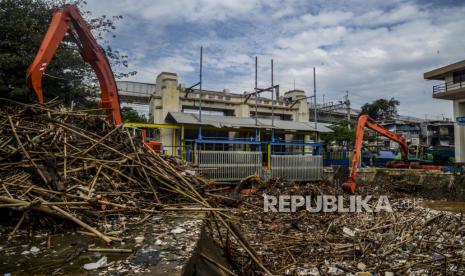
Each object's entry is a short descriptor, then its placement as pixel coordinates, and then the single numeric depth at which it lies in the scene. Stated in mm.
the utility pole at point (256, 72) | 15241
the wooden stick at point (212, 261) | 3055
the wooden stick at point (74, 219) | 2939
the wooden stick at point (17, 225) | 2872
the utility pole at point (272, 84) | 15820
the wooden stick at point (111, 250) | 2578
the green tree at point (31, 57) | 9172
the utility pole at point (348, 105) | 31294
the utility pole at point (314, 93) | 16800
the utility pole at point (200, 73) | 14236
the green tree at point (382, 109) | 34406
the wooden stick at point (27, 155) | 3429
